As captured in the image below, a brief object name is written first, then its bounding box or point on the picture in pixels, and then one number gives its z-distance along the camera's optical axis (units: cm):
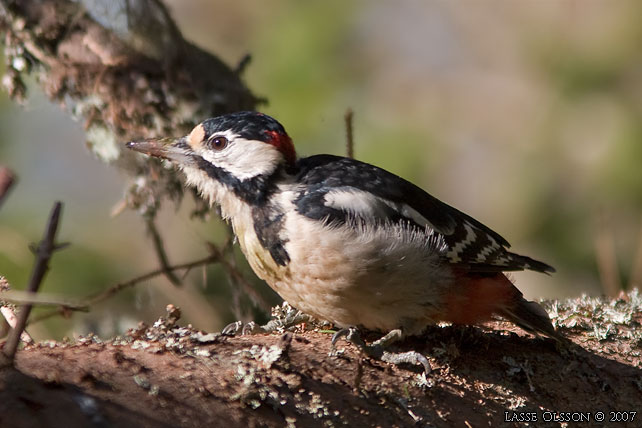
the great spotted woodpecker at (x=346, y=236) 531
